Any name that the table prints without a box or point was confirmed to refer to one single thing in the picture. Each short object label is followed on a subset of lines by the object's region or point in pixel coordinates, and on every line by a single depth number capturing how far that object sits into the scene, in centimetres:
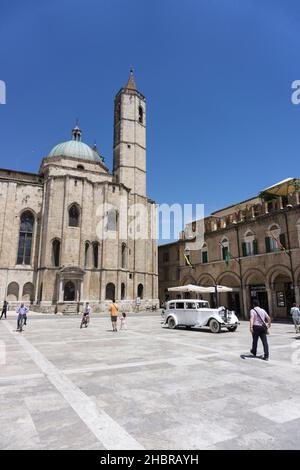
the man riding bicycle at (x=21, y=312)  1556
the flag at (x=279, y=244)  2408
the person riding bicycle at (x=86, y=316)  1761
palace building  2427
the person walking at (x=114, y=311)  1549
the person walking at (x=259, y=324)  838
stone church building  3503
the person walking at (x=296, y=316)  1518
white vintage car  1525
